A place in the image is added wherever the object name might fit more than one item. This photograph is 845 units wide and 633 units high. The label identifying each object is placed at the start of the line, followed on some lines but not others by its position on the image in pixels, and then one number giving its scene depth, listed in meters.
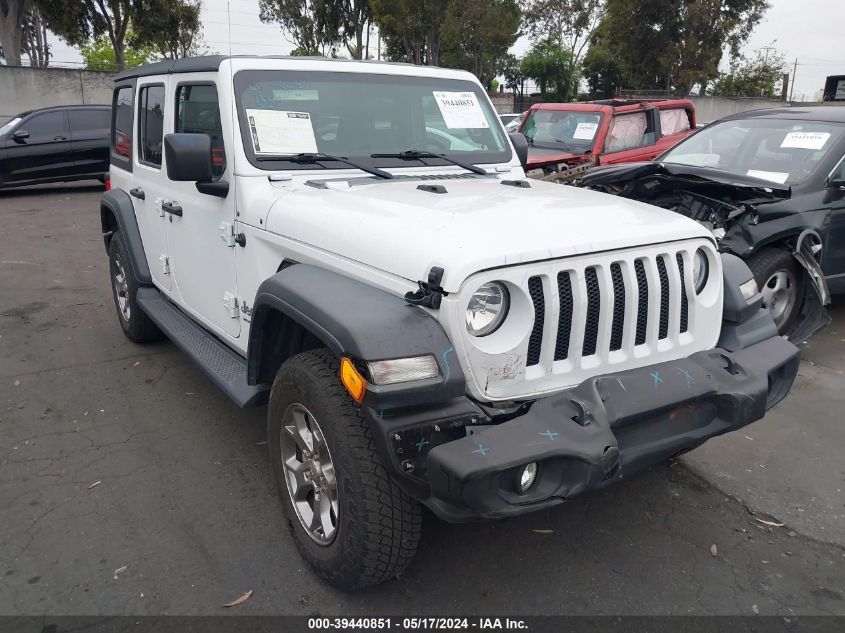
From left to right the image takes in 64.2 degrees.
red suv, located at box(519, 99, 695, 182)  9.72
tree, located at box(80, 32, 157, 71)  47.72
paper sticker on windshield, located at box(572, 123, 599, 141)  10.06
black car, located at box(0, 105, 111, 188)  12.20
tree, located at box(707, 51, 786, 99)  33.88
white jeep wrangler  2.10
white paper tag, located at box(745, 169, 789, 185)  5.50
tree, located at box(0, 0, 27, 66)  21.25
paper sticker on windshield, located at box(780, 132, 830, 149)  5.59
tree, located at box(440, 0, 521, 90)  26.39
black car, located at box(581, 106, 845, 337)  4.89
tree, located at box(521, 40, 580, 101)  32.19
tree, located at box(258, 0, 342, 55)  28.92
